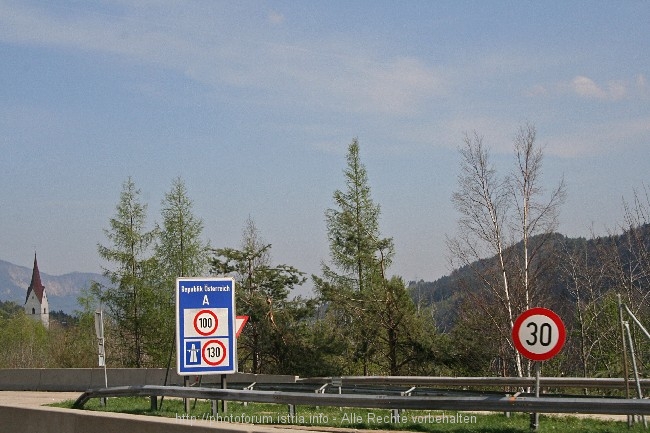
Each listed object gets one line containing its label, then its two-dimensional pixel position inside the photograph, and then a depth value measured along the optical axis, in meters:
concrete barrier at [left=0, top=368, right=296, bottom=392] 38.31
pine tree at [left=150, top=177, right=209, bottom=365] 67.94
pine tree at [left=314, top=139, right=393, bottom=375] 45.81
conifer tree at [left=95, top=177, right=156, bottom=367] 67.19
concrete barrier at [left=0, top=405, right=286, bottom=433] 11.93
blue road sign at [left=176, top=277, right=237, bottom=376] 17.00
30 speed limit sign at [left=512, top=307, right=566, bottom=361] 12.43
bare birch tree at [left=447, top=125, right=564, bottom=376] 39.59
